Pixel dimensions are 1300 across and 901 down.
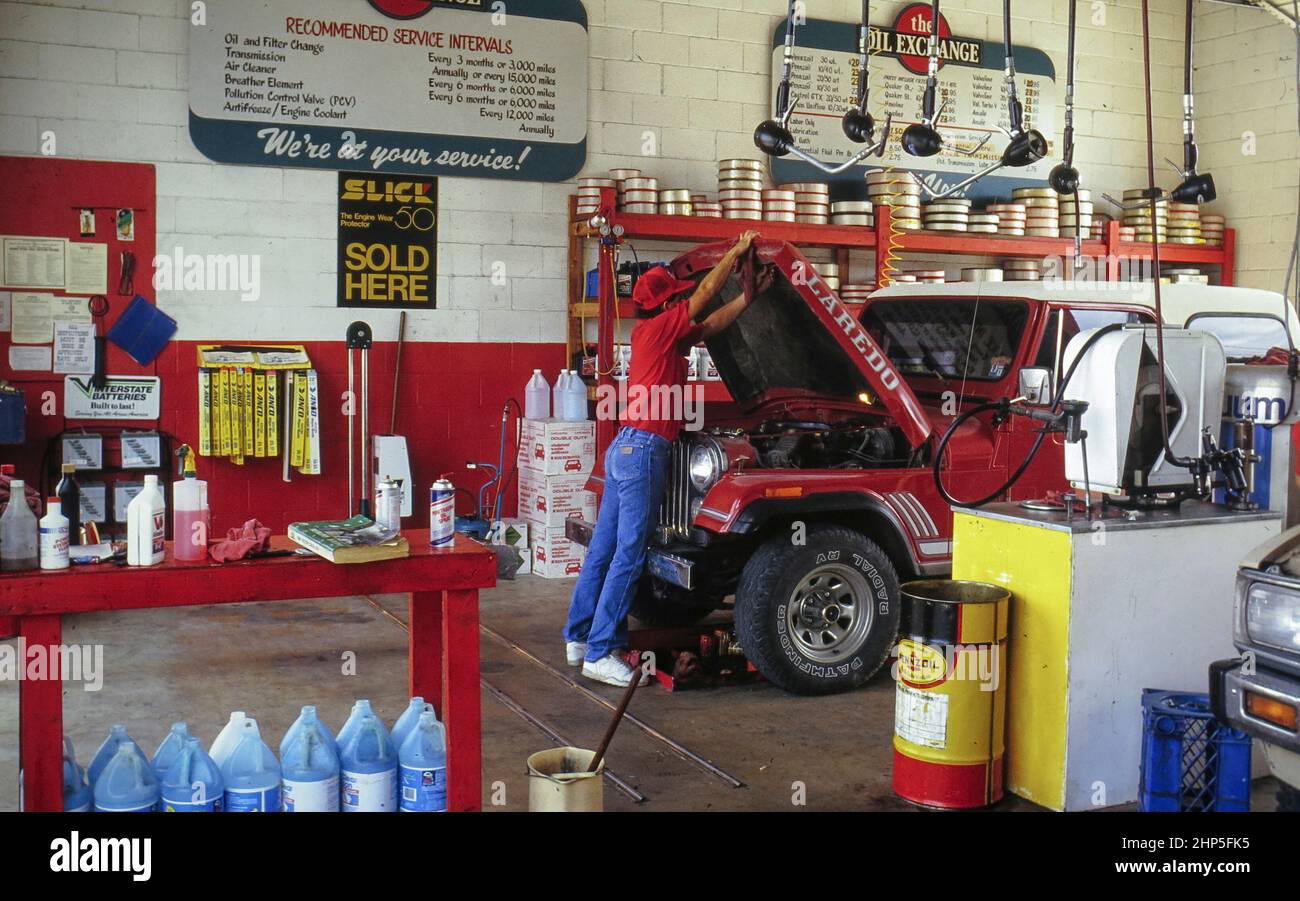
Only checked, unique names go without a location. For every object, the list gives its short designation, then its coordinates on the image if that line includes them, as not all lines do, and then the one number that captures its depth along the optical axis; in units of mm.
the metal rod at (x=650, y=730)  4312
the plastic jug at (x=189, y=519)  3230
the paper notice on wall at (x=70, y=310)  7473
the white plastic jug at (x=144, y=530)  3111
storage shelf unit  7992
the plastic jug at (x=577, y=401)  8359
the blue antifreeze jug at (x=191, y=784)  3086
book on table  3238
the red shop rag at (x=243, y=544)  3215
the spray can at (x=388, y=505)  3443
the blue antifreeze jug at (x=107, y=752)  3157
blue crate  3535
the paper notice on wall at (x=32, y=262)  7340
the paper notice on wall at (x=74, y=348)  7492
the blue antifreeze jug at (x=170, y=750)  3170
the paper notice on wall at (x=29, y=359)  7402
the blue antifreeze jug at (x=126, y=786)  3074
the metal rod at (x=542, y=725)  4105
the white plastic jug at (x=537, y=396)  8477
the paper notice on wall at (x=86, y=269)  7480
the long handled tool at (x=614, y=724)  3170
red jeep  5168
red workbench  2979
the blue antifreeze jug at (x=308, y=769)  3184
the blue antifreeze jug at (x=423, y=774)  3336
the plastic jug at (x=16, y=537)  2996
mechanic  5273
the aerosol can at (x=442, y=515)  3496
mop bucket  3189
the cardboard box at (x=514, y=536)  8211
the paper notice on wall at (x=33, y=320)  7395
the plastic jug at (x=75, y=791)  3082
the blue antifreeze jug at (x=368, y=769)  3252
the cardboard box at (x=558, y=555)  8062
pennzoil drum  3867
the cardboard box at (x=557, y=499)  8031
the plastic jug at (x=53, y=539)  3010
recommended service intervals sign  7777
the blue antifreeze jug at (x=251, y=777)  3156
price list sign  9469
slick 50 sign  8117
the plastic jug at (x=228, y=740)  3256
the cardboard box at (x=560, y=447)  8047
